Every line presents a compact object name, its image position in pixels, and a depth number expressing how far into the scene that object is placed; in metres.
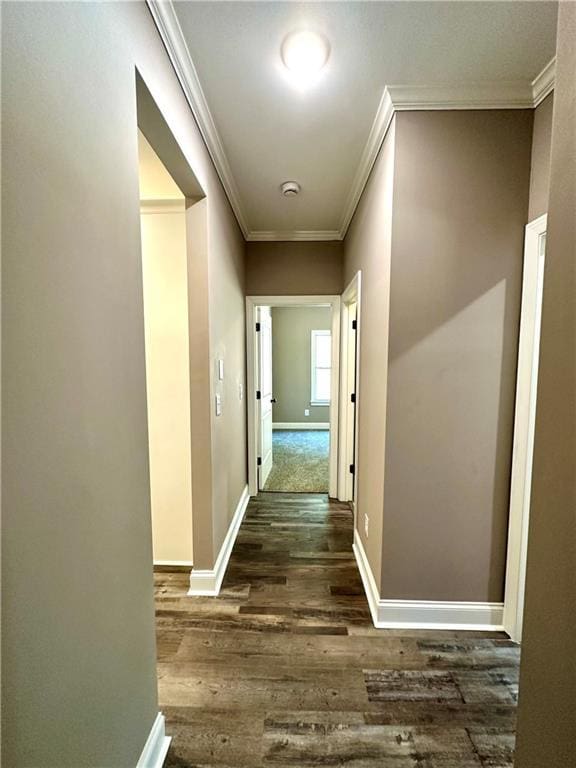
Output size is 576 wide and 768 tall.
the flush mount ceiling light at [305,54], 1.26
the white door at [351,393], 3.15
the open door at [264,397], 3.63
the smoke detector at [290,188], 2.32
